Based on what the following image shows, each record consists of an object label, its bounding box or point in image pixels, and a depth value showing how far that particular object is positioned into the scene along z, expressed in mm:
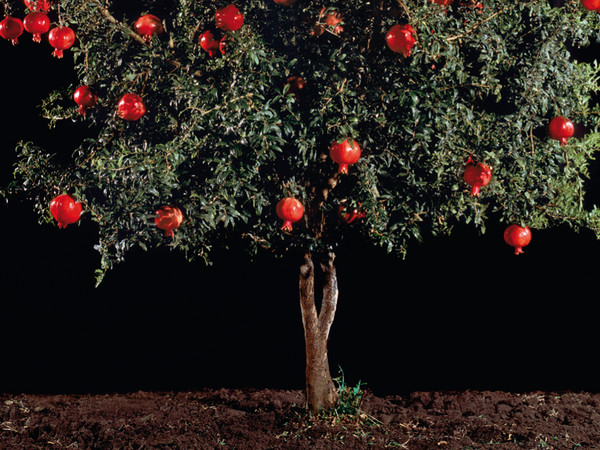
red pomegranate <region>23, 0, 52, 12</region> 4363
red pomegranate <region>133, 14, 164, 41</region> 4281
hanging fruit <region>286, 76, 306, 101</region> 4270
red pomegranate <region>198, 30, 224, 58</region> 4266
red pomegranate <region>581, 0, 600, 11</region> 4008
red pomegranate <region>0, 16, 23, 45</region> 4371
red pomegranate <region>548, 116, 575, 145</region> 4430
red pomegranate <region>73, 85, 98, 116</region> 4488
